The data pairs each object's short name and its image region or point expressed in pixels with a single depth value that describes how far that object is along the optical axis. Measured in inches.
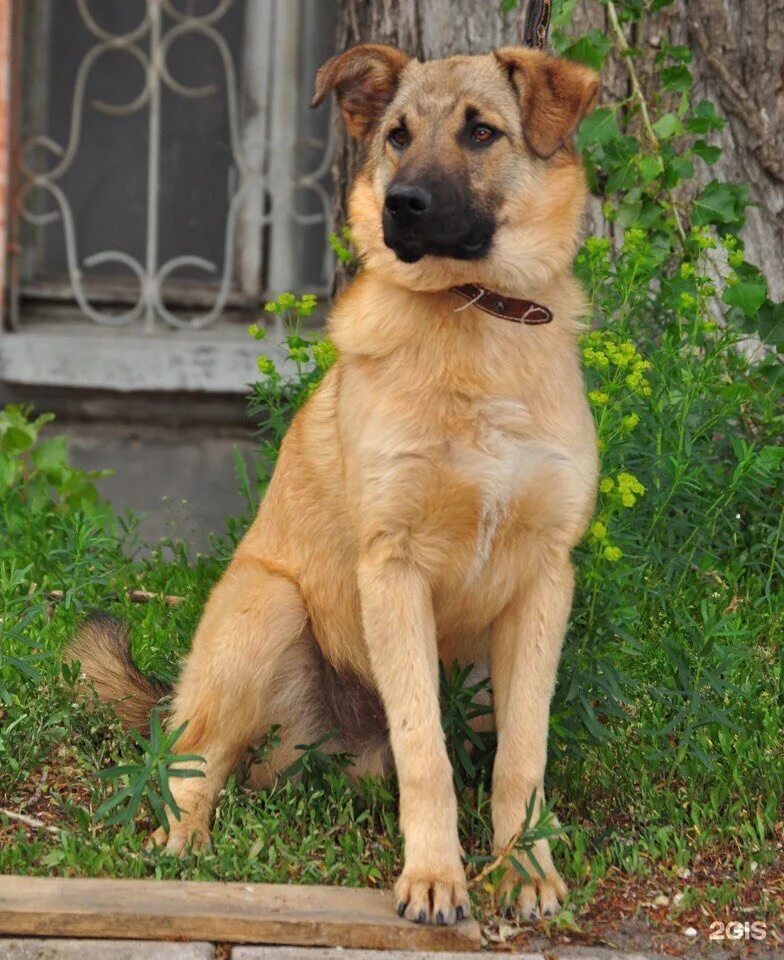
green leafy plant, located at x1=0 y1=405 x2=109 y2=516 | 209.9
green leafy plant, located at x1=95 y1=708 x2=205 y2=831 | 115.7
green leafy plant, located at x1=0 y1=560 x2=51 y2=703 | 133.3
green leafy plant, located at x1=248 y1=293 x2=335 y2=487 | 161.5
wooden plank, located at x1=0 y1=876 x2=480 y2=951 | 107.3
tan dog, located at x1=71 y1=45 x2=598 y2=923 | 118.8
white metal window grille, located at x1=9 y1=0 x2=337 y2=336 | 233.8
